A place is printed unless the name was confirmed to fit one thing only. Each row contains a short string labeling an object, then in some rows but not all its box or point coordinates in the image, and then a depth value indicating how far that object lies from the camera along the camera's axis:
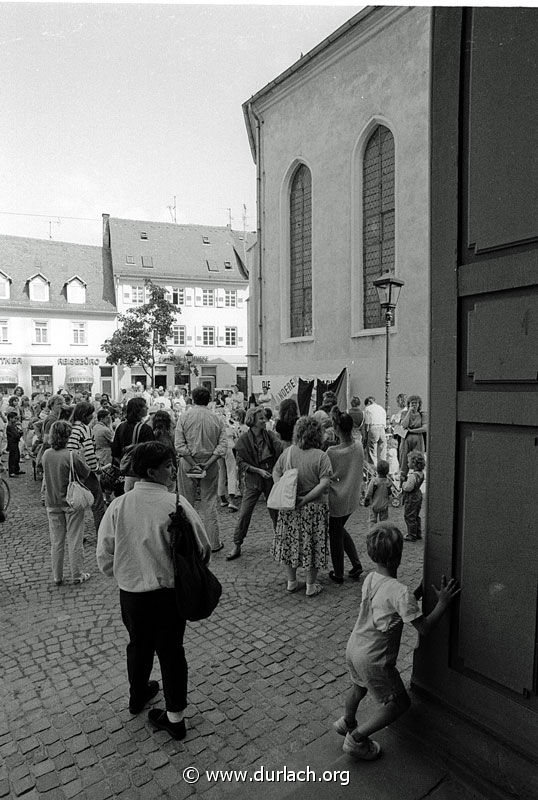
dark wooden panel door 2.43
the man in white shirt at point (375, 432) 9.59
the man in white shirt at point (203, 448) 6.06
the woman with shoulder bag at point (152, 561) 2.97
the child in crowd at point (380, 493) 6.17
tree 34.03
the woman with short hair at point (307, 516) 4.93
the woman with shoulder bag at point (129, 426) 6.49
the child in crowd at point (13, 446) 12.69
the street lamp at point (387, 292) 9.97
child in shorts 2.60
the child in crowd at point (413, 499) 6.62
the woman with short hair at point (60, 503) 5.40
